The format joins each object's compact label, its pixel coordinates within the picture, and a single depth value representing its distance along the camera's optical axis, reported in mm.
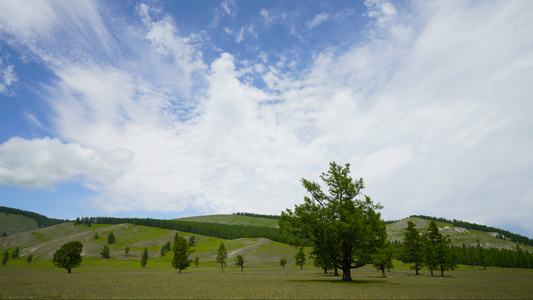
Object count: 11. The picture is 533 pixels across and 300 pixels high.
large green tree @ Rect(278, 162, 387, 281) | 34969
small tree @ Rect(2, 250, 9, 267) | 139375
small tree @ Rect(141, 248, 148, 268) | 118600
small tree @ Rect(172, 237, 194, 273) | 86438
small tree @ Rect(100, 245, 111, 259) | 164750
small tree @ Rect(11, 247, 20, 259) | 167500
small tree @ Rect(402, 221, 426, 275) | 68938
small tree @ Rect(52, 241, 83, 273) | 78812
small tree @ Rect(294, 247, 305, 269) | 108038
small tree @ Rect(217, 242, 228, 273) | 105094
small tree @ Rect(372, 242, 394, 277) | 33844
